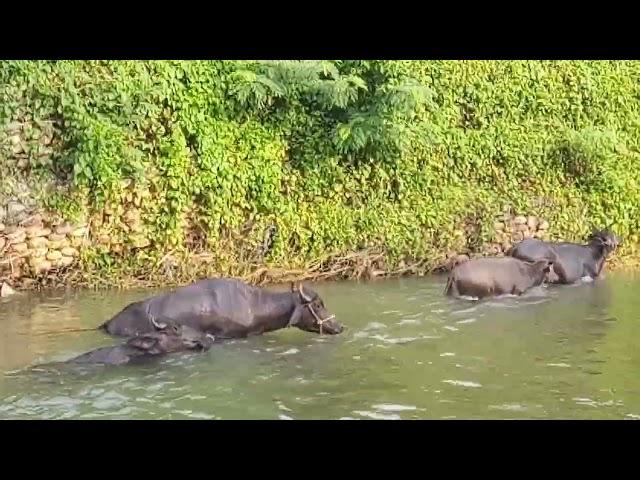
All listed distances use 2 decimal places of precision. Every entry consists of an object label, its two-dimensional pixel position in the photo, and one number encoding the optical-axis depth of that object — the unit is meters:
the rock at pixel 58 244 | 13.06
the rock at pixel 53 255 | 13.02
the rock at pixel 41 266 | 12.86
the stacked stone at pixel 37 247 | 12.67
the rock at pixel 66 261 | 13.09
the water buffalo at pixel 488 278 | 12.06
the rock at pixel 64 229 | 13.12
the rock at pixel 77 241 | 13.18
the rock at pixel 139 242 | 13.52
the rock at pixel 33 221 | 12.93
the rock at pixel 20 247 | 12.72
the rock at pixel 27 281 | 12.77
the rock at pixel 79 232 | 13.20
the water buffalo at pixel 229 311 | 9.43
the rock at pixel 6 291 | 12.23
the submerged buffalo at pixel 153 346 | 8.25
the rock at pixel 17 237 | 12.73
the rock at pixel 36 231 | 12.92
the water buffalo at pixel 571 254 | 13.74
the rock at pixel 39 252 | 12.88
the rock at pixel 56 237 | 13.08
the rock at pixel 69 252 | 13.13
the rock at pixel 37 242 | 12.90
